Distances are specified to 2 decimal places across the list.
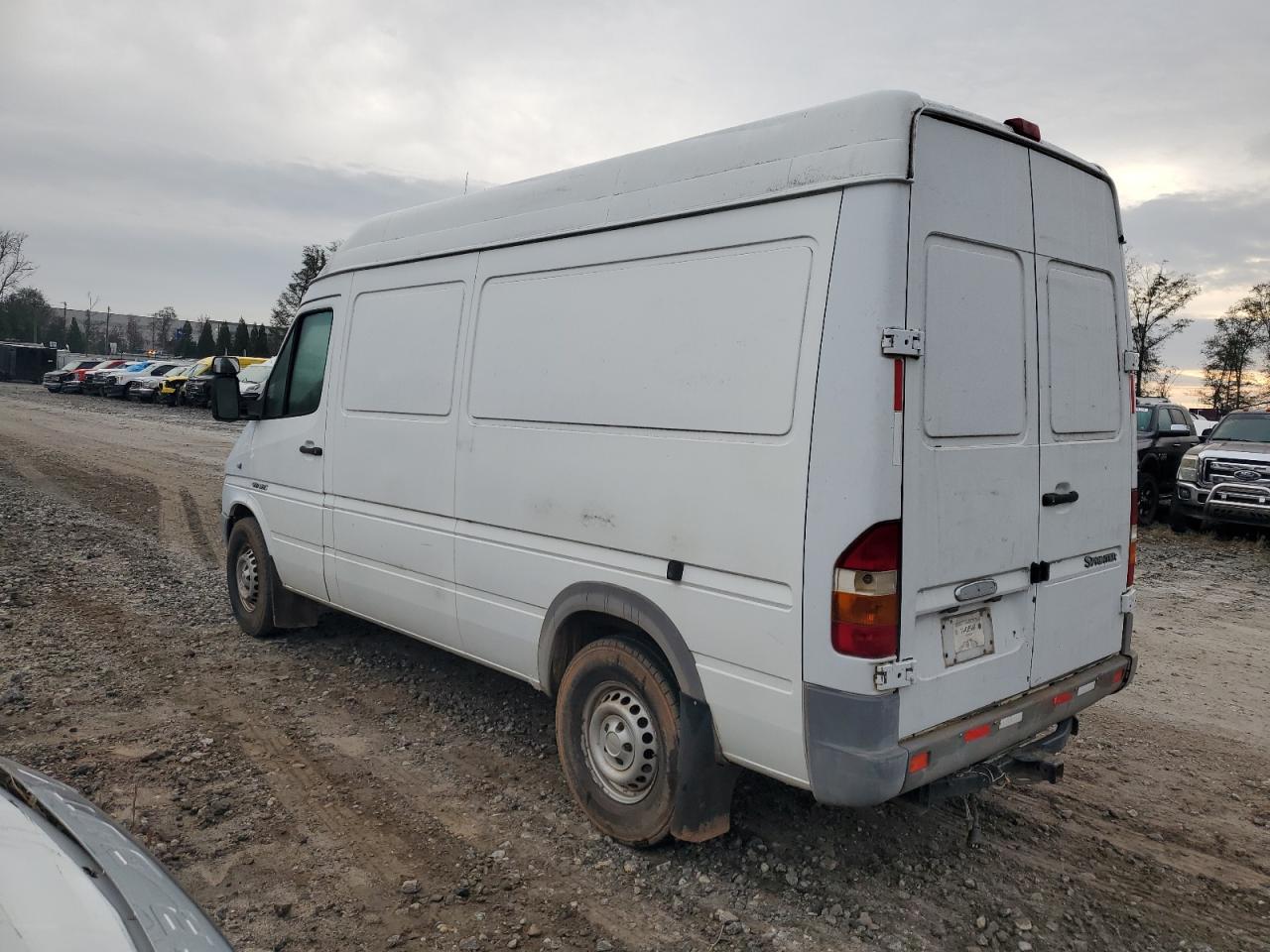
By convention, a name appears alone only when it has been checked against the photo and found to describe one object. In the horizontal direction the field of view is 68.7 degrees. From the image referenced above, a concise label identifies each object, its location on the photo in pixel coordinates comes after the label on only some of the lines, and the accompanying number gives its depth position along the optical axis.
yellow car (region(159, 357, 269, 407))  32.94
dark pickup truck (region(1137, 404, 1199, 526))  13.03
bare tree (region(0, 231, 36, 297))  70.50
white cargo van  2.97
